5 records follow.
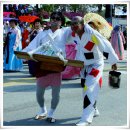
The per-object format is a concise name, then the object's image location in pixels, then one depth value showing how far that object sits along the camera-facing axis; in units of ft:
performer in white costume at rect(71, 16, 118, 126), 18.26
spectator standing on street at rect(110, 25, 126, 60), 50.88
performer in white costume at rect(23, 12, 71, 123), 18.30
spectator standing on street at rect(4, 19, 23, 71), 37.86
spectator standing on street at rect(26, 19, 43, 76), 33.81
